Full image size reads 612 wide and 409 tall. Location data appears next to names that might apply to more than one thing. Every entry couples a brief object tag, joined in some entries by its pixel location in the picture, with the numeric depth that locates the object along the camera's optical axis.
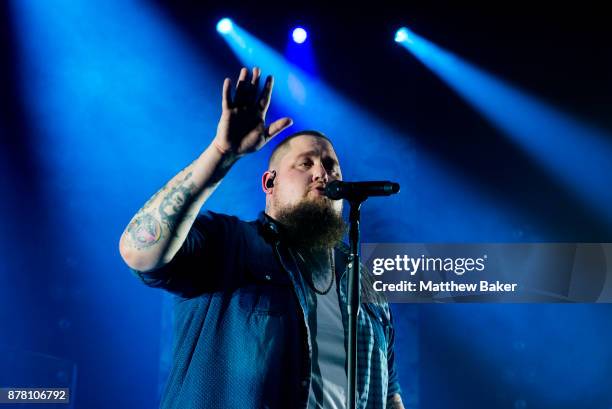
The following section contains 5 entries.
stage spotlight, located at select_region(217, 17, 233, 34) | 4.90
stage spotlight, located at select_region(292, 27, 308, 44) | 4.90
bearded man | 1.70
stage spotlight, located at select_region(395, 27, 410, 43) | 4.99
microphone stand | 1.69
